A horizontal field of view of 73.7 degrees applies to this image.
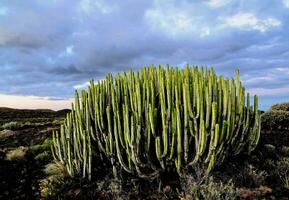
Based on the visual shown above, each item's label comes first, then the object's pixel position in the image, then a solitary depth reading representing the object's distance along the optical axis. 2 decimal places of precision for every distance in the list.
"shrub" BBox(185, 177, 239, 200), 3.27
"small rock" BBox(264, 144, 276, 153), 4.98
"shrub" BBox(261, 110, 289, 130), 7.93
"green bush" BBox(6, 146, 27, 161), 5.86
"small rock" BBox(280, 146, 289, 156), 5.00
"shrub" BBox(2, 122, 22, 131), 11.39
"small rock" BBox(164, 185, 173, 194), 3.77
